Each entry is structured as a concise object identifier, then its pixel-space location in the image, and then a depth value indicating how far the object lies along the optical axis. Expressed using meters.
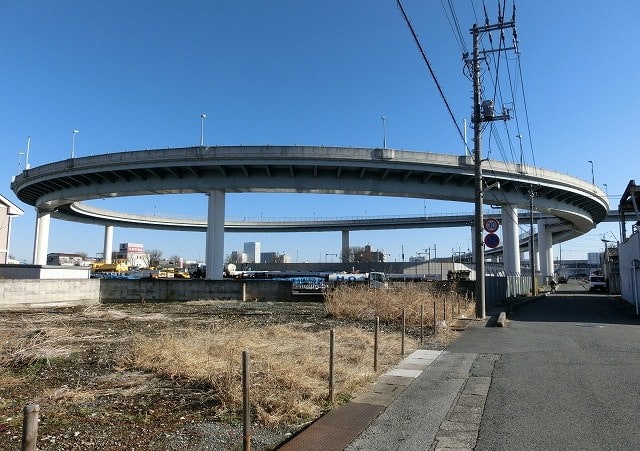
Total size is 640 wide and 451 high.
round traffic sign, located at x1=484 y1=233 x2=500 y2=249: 21.97
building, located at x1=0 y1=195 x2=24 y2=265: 43.44
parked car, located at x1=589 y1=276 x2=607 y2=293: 53.53
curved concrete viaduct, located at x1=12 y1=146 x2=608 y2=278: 36.56
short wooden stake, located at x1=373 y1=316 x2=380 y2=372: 9.16
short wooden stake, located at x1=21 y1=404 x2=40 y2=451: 2.83
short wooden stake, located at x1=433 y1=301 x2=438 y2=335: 15.77
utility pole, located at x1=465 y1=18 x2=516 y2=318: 21.56
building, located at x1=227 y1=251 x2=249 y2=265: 173.43
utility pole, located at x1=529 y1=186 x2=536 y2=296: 41.78
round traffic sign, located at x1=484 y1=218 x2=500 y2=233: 22.45
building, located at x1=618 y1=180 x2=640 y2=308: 24.36
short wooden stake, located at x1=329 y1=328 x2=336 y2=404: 6.83
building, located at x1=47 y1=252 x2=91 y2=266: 147.00
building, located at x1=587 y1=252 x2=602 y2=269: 190.71
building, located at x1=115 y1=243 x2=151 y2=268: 157.04
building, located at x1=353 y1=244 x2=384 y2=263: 143.25
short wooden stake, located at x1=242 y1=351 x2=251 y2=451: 4.69
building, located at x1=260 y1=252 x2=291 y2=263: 187.43
